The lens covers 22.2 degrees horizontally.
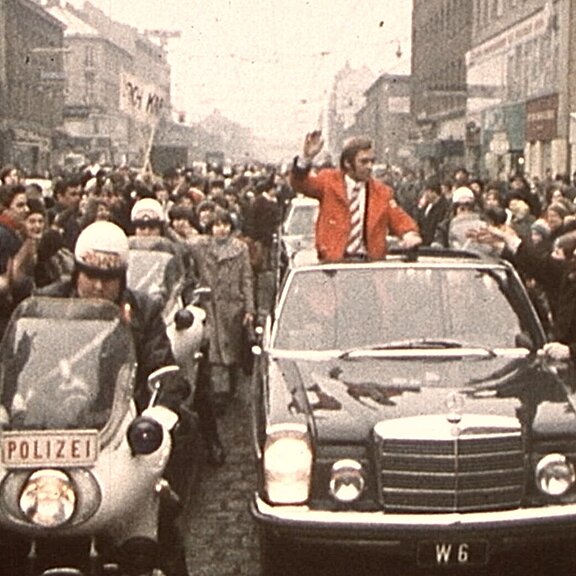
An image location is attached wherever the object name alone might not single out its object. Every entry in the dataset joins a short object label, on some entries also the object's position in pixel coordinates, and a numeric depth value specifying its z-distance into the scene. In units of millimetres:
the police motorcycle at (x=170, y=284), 10133
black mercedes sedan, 6578
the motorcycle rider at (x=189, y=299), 10602
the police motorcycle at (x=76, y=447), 5484
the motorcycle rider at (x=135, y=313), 6199
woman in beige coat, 12391
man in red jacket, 10664
